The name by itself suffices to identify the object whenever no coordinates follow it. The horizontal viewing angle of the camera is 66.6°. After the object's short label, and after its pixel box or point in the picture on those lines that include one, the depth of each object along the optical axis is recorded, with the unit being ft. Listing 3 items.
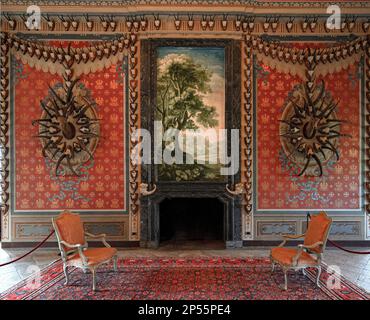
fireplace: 21.29
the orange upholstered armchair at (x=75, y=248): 14.56
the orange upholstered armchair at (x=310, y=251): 14.51
